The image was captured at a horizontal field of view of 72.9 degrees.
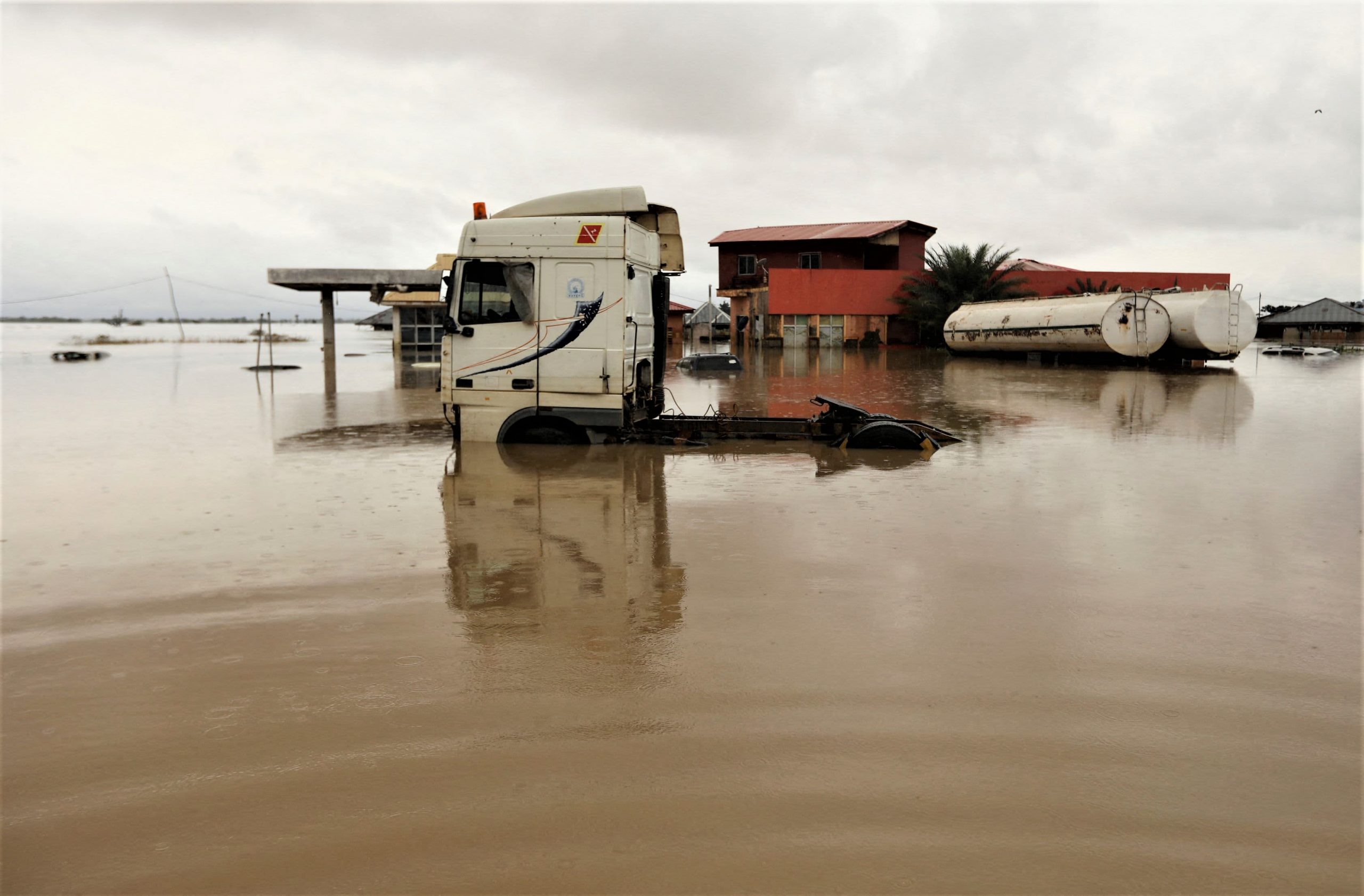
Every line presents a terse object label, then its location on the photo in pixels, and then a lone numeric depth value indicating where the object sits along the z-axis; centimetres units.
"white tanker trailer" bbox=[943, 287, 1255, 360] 2852
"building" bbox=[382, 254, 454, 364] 3791
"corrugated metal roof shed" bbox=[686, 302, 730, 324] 6488
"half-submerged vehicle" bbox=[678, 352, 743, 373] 2897
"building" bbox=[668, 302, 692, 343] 5544
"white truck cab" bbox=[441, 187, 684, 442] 1118
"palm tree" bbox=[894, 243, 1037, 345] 4253
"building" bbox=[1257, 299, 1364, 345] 5538
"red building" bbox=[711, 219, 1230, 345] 4462
